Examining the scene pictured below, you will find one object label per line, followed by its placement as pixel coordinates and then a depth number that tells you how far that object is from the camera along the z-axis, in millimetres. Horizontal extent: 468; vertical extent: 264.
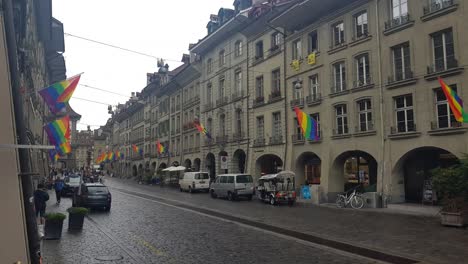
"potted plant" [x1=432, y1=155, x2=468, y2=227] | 14906
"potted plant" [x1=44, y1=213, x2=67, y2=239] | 12742
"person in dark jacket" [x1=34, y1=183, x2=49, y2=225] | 15156
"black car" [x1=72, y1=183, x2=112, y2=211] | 21889
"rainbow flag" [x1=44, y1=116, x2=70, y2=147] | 18641
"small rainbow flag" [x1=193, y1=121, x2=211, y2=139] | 39219
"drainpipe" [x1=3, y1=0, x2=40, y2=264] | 3988
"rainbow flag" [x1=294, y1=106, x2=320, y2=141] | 24250
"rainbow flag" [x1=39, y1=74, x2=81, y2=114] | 13039
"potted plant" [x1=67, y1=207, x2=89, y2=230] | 14852
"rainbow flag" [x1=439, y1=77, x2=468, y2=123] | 16812
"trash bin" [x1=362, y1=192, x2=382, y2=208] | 22297
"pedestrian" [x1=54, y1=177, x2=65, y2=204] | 26188
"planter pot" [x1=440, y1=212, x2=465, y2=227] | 14758
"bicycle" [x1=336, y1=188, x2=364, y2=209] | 22828
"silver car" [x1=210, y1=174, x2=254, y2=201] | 29438
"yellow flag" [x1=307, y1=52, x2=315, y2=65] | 28645
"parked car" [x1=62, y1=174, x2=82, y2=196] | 34188
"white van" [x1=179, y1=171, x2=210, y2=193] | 38594
